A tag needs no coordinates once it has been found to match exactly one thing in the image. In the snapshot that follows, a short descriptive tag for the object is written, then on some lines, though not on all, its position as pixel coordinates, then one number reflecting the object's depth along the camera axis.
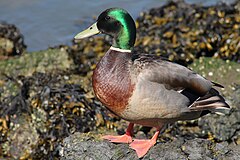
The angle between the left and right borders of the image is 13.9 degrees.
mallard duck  7.13
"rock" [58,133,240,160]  6.99
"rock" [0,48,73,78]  11.44
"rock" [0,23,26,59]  12.18
